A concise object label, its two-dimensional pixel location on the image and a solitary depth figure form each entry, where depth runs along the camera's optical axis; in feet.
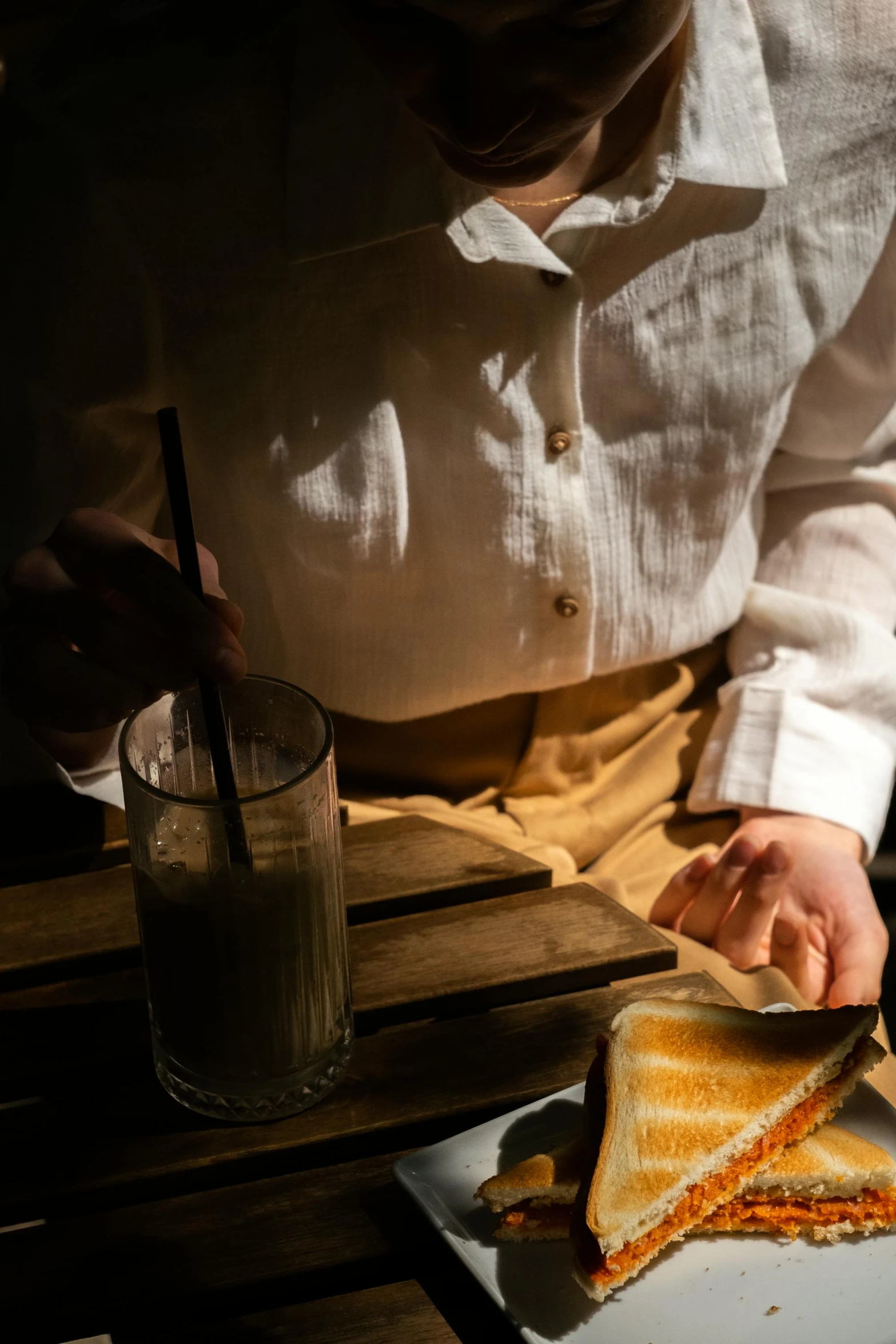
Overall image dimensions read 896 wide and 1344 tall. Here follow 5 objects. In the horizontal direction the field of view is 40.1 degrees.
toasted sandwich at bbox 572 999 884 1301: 2.03
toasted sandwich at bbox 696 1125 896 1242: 2.13
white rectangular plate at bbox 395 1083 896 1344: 1.97
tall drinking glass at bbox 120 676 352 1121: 2.14
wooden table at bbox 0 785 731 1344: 2.10
